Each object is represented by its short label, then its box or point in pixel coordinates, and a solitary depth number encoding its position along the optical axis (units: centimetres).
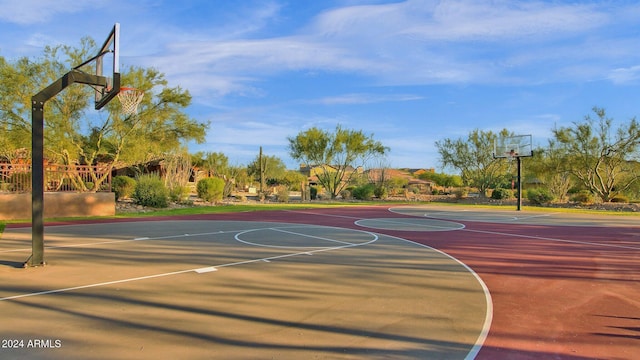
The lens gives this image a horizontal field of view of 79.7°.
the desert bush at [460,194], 3647
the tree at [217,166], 3938
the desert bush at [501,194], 3522
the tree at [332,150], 3631
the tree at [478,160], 3578
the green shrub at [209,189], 2669
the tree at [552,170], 3148
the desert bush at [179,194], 2549
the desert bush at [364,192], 3562
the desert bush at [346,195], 3671
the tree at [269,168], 4931
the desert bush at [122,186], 2445
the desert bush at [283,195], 3161
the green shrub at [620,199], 3000
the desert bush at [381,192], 3681
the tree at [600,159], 2905
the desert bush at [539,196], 3181
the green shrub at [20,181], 1647
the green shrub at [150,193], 2206
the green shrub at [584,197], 2986
